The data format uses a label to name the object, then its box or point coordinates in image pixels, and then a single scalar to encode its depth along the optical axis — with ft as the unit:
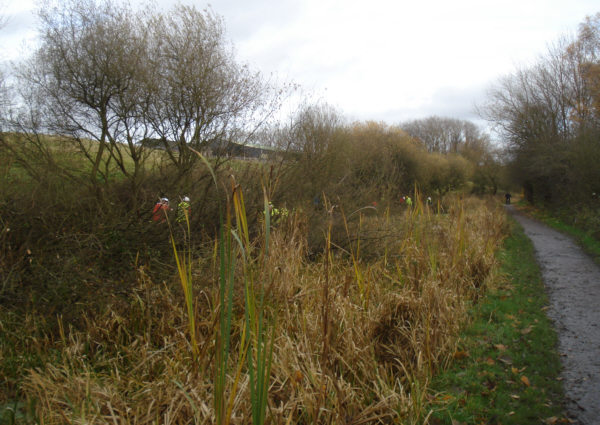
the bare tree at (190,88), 43.32
